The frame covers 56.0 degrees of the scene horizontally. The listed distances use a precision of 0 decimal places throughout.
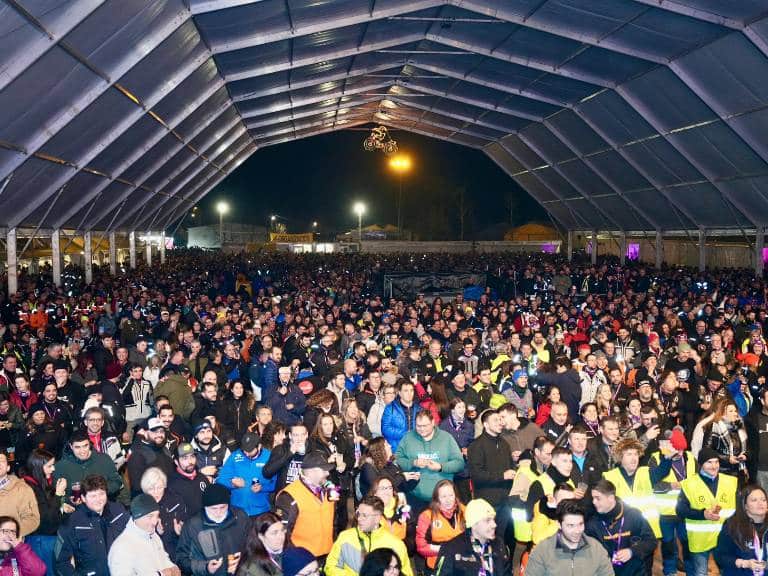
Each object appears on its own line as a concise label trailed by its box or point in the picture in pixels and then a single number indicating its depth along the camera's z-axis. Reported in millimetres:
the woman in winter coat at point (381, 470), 6112
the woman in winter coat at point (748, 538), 5176
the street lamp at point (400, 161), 35722
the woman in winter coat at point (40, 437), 7527
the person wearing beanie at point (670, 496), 5977
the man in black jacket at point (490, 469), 6477
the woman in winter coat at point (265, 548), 4348
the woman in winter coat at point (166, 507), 5367
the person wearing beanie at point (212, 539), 4688
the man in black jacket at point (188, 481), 5883
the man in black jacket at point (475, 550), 4941
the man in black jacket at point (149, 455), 6430
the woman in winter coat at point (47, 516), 5684
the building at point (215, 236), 75812
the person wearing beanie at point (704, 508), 5809
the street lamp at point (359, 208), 53962
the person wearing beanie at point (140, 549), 4699
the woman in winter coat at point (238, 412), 8391
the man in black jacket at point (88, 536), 5066
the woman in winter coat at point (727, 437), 7191
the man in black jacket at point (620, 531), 5258
